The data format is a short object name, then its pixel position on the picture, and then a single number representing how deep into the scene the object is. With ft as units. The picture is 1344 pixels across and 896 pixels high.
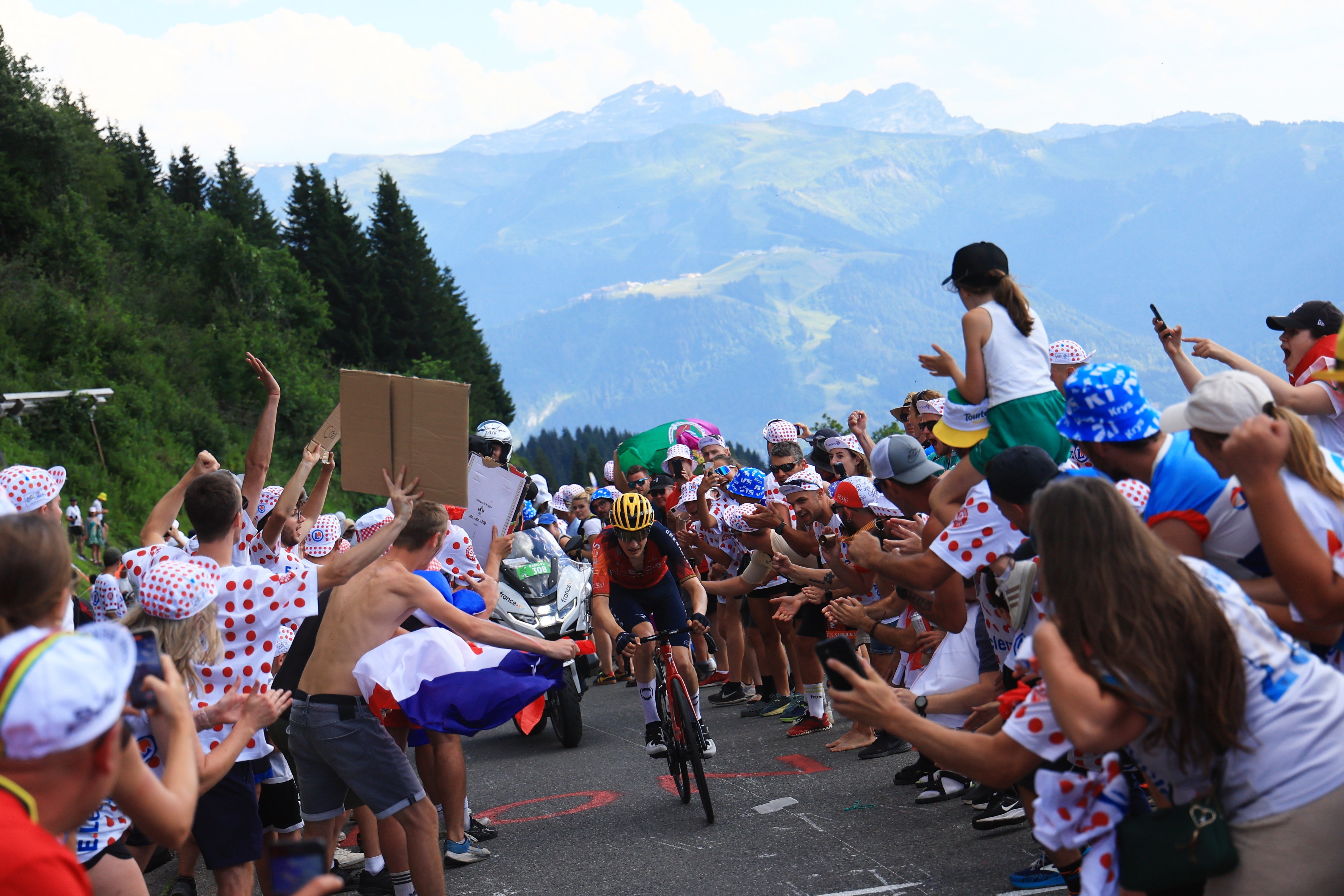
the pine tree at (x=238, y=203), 223.51
